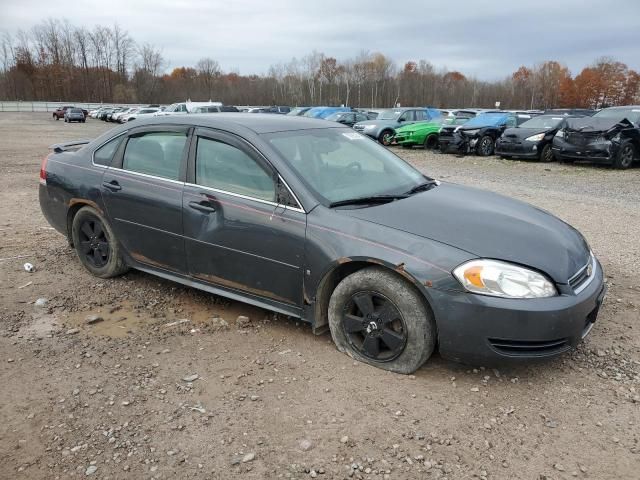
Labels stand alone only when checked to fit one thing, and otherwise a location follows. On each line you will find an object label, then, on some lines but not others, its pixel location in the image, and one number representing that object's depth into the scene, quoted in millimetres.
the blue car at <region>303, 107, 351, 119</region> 28845
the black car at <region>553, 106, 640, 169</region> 13234
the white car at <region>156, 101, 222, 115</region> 33350
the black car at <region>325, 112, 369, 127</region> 25125
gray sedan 3000
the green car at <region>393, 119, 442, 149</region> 19766
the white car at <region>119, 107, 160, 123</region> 40700
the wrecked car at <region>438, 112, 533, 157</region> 17406
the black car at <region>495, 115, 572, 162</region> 15211
